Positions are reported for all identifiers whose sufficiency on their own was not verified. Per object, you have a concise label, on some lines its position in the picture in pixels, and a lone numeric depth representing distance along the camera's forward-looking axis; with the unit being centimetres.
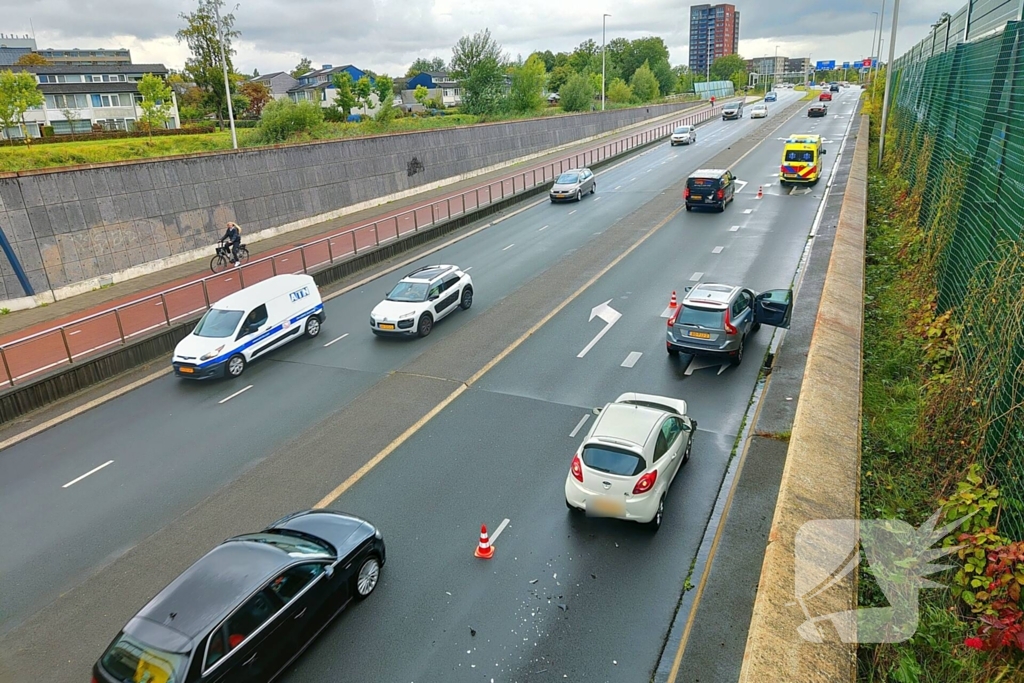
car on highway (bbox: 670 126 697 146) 5725
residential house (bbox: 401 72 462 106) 13225
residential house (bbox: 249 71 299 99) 12406
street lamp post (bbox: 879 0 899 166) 3474
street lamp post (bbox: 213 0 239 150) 3019
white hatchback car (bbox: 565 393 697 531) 925
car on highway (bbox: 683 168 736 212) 2984
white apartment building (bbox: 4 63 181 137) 5875
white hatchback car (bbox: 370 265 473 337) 1750
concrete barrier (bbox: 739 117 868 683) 520
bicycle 2439
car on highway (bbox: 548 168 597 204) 3569
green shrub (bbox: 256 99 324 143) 3569
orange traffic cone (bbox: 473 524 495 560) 907
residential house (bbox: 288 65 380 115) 11594
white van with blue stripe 1568
